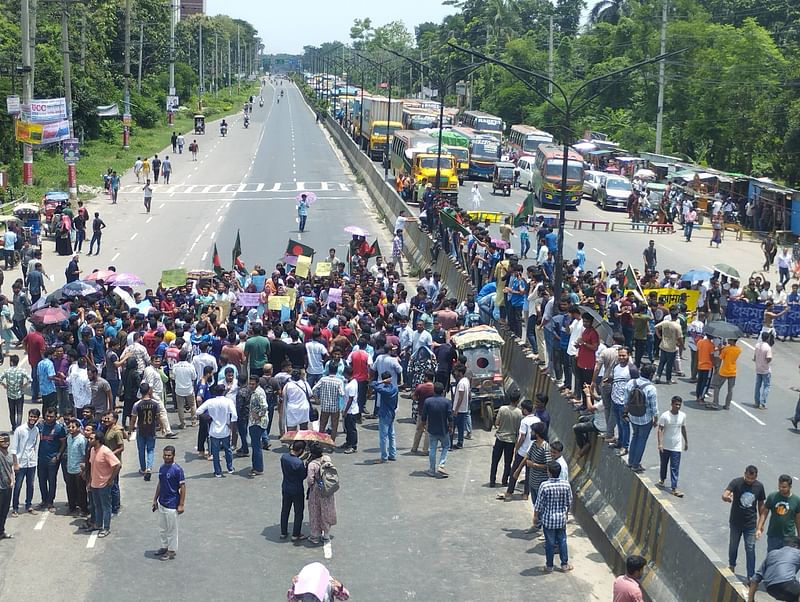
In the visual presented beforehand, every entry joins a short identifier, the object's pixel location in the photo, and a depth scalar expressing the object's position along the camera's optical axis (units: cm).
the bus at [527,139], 7250
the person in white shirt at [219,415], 1638
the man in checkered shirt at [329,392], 1781
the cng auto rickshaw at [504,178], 5681
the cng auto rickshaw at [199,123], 9294
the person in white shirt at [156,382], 1786
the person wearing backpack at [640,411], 1598
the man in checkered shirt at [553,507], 1368
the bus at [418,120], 7456
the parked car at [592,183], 5647
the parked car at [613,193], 5466
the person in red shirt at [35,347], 2030
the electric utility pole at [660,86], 6676
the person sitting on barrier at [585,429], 1608
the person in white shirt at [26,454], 1486
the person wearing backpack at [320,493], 1400
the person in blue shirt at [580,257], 3150
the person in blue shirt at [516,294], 2348
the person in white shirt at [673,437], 1567
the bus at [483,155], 6287
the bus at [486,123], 8056
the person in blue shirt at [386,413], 1764
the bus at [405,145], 5741
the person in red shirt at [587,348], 1880
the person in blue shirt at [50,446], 1505
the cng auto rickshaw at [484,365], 2014
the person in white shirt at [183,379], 1873
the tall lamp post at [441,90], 4128
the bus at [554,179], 5181
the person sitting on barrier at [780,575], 1070
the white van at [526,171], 6024
